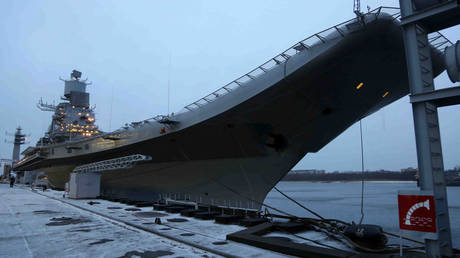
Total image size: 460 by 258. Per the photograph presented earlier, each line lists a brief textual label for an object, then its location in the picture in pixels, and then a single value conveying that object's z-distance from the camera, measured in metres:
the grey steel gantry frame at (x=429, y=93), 4.55
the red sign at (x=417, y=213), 4.26
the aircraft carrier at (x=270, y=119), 8.90
